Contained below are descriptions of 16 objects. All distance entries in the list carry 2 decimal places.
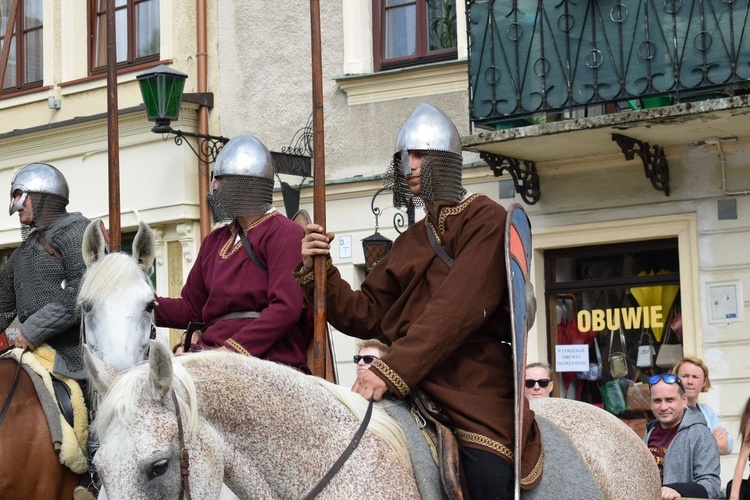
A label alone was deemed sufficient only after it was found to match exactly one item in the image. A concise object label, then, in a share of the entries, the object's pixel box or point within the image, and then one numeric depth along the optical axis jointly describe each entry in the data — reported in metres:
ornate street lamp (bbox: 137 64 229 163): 13.95
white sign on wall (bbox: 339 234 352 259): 13.82
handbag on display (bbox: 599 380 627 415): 12.48
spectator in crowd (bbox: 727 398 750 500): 7.77
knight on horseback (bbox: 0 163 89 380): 7.80
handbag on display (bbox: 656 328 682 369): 12.26
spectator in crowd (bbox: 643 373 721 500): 8.22
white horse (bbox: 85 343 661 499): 4.07
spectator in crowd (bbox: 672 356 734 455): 9.09
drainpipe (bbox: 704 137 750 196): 11.73
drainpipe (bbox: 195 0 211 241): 14.96
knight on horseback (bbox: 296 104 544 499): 4.81
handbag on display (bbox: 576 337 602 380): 12.75
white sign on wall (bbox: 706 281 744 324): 11.72
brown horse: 7.41
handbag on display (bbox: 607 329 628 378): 12.59
